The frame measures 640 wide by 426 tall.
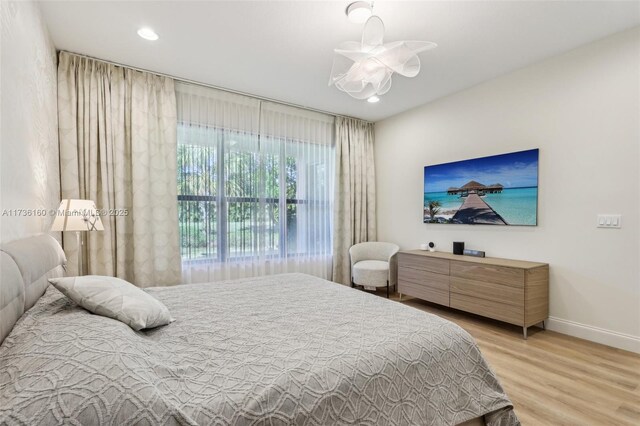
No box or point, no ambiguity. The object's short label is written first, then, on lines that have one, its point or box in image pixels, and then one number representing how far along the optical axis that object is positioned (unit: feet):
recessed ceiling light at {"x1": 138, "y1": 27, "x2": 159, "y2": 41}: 8.38
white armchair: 13.85
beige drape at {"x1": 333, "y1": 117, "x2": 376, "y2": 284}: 15.51
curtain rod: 10.10
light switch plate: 8.68
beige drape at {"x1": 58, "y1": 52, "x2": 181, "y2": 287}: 9.68
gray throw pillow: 4.16
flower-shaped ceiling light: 6.68
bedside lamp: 7.45
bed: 2.52
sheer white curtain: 11.94
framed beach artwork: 10.54
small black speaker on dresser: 12.12
